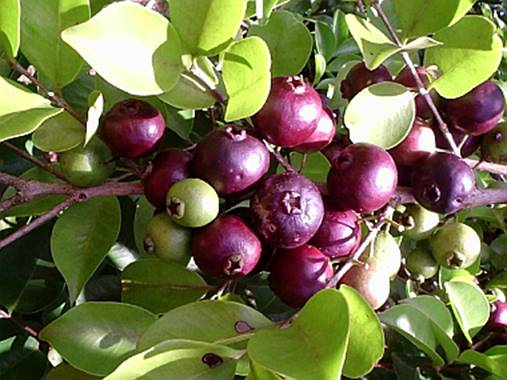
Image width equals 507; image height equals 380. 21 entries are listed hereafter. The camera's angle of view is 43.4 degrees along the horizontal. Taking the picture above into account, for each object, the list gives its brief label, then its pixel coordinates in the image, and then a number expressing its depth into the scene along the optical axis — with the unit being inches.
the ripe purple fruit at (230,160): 8.6
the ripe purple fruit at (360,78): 10.6
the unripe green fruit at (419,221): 10.9
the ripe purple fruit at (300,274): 8.9
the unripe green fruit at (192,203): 8.5
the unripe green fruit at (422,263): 12.3
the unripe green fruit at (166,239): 9.2
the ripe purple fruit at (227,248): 8.7
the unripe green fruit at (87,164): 9.1
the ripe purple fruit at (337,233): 9.3
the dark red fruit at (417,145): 10.1
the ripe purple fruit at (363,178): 8.9
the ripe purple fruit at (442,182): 9.5
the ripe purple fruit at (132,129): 9.0
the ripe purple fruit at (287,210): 8.5
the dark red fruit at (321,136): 9.6
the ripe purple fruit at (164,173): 9.0
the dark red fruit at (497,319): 12.9
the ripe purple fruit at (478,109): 10.5
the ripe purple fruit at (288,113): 8.9
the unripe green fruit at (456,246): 11.2
